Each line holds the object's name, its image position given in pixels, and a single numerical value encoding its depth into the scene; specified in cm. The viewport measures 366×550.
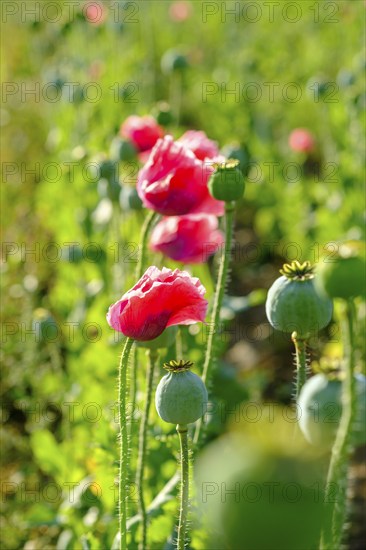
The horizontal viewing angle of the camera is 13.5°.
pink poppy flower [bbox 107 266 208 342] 98
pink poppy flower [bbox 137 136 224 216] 117
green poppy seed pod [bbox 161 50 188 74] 258
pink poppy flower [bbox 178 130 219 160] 125
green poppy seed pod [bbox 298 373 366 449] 94
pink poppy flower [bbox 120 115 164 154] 161
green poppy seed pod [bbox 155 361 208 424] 95
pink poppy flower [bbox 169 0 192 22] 498
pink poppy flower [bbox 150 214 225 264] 131
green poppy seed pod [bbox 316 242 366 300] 82
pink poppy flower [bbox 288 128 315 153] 307
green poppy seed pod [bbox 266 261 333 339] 95
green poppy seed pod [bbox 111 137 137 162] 160
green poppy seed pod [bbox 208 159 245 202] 107
